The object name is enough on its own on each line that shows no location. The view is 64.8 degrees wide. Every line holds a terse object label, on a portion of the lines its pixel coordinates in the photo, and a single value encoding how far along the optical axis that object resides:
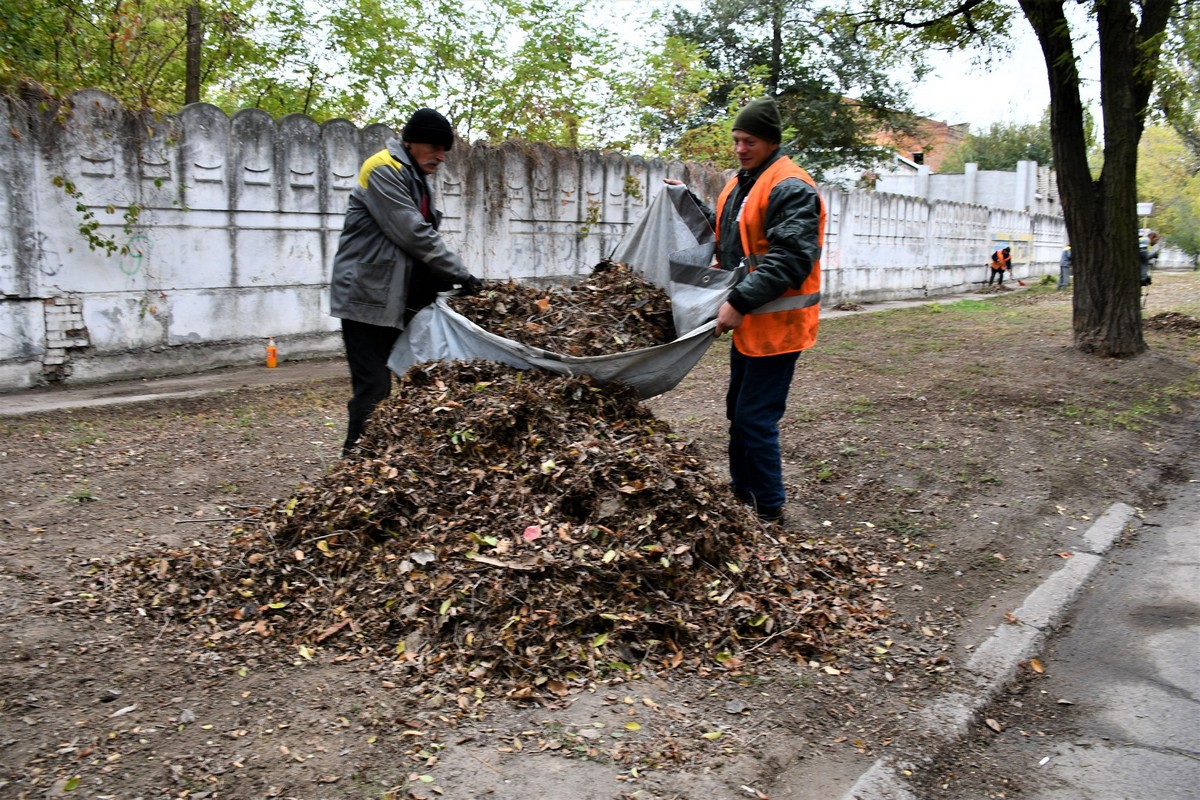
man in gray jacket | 4.84
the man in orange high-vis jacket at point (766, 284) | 4.45
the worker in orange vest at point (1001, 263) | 27.34
